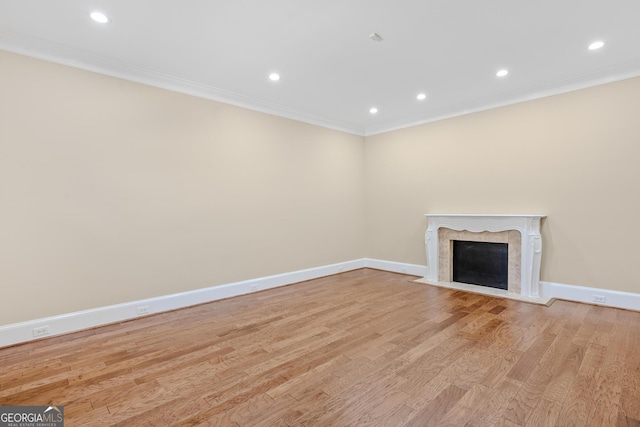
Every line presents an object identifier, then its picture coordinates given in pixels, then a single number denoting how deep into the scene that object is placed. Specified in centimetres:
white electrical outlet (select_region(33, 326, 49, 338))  292
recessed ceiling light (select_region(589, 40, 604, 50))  301
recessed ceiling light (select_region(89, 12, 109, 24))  252
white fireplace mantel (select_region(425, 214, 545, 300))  408
